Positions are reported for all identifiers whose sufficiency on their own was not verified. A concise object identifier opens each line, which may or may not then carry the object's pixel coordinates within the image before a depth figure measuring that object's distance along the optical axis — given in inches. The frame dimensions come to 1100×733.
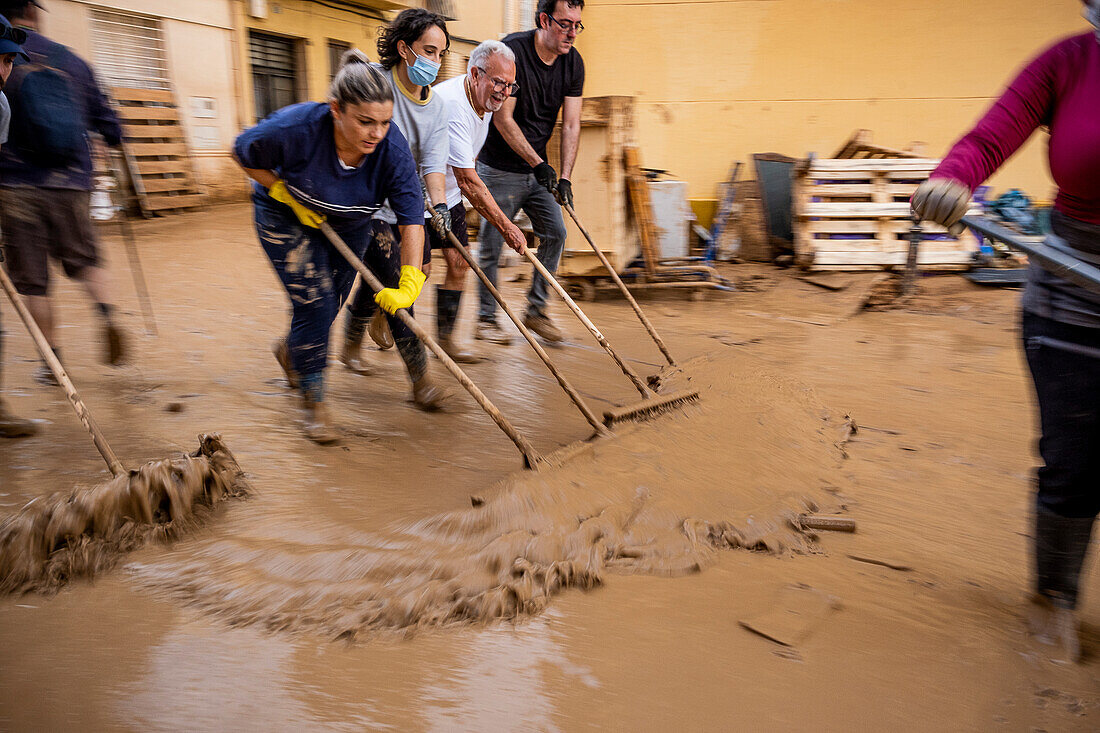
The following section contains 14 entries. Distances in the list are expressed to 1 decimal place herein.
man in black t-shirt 170.1
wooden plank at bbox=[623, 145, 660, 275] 240.1
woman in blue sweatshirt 107.0
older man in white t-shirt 147.2
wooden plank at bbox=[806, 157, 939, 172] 293.1
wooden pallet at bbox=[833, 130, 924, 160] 310.5
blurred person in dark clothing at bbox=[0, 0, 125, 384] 121.8
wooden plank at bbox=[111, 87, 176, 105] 358.9
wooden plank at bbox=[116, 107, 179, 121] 359.3
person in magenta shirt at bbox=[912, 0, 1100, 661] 69.1
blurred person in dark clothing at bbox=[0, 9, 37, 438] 102.8
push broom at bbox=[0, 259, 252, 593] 78.6
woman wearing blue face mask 133.0
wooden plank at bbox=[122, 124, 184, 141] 359.9
